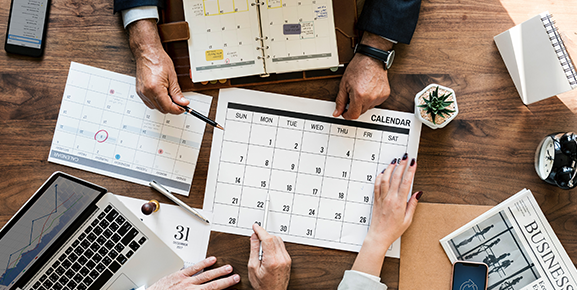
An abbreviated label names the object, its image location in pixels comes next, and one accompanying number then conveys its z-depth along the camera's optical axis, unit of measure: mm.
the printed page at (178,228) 1408
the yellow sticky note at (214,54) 1374
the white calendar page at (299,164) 1412
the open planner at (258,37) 1358
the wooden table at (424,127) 1413
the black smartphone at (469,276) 1381
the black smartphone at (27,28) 1396
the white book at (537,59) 1213
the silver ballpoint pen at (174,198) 1386
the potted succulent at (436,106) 1321
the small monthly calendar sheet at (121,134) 1414
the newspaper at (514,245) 1392
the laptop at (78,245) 1255
